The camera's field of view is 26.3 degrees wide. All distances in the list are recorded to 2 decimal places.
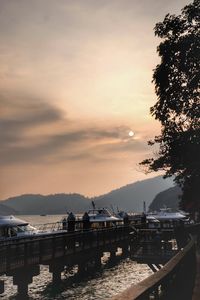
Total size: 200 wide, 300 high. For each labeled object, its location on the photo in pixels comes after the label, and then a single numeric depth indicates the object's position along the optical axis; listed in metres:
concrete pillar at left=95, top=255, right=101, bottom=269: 42.86
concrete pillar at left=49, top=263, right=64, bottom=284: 32.08
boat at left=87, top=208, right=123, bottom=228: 57.09
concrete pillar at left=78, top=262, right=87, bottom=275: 38.63
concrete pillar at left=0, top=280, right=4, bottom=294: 25.52
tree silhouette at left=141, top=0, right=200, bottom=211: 22.09
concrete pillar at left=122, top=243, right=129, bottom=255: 51.78
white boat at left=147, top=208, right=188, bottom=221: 83.80
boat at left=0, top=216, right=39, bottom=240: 43.38
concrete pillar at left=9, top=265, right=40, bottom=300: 26.53
